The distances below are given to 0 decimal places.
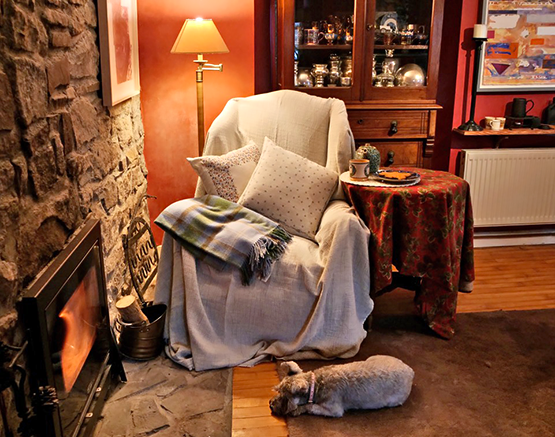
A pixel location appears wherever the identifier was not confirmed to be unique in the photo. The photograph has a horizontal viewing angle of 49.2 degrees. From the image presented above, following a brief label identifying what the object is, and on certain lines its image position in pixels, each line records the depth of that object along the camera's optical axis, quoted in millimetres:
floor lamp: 3305
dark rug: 2184
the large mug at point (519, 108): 3945
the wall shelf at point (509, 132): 3895
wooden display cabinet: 3525
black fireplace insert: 1547
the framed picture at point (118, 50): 2533
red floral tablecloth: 2688
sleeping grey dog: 2242
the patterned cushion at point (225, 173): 2922
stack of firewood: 2500
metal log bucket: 2584
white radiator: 3986
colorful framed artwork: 3863
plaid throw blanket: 2594
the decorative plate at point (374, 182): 2798
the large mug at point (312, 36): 3559
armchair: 2617
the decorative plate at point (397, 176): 2811
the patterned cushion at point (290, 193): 2883
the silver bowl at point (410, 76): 3646
